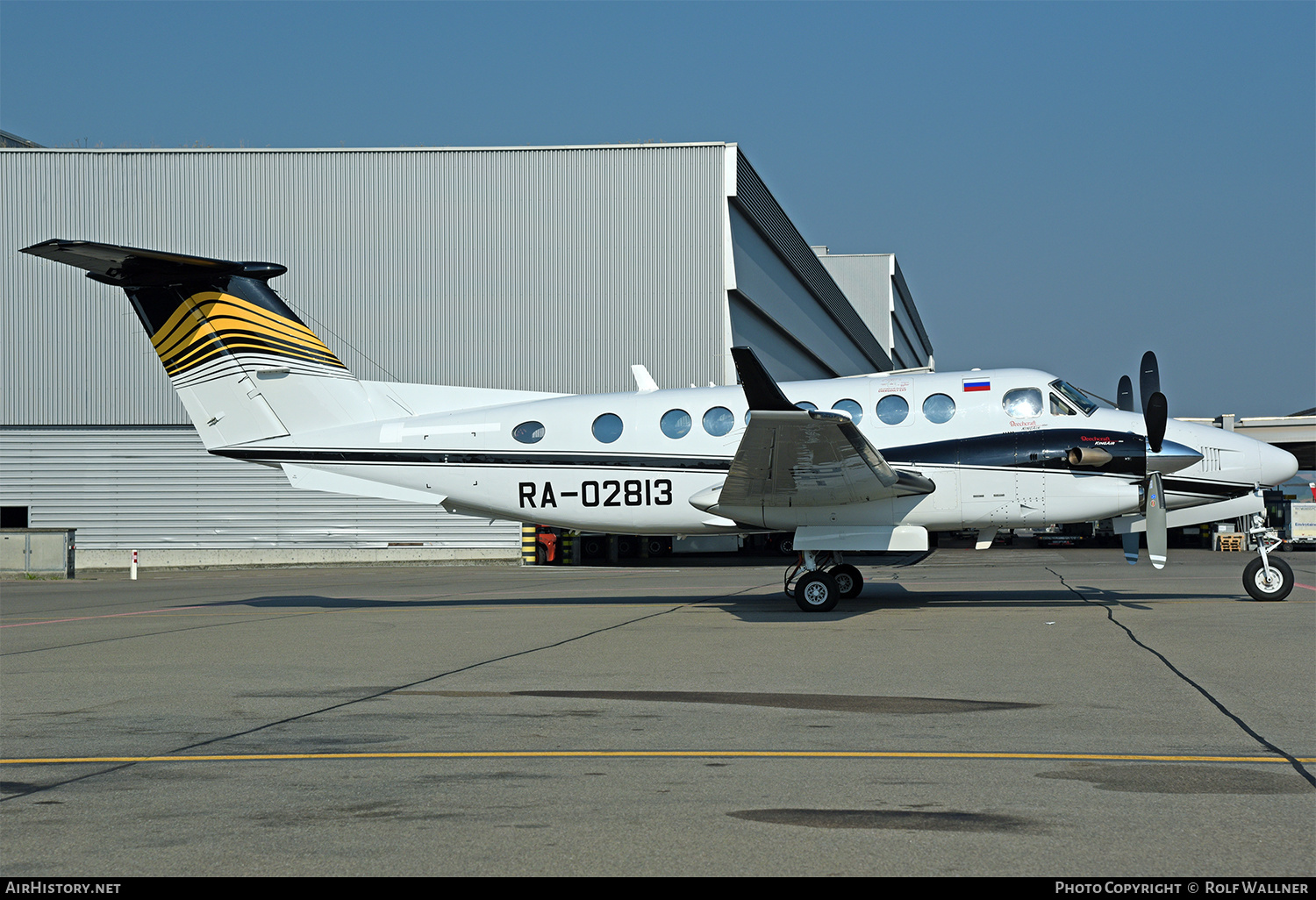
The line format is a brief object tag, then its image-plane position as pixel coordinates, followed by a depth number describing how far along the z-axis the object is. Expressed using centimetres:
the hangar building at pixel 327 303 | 3594
